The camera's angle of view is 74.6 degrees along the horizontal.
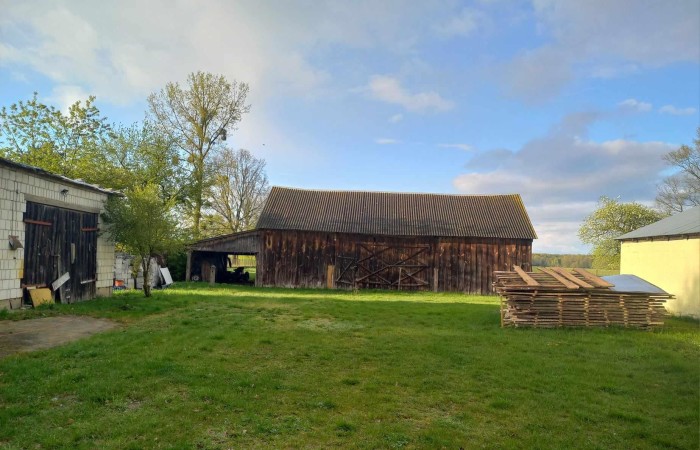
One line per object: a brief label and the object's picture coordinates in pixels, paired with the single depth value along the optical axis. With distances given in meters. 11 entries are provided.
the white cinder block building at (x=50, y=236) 11.72
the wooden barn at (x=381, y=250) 26.36
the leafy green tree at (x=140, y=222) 16.23
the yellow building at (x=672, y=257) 15.48
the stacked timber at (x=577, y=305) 12.69
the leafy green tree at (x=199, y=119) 33.31
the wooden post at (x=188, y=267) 27.88
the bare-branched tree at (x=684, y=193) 29.16
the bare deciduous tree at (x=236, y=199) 39.97
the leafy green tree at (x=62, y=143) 26.42
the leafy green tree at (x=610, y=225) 37.75
